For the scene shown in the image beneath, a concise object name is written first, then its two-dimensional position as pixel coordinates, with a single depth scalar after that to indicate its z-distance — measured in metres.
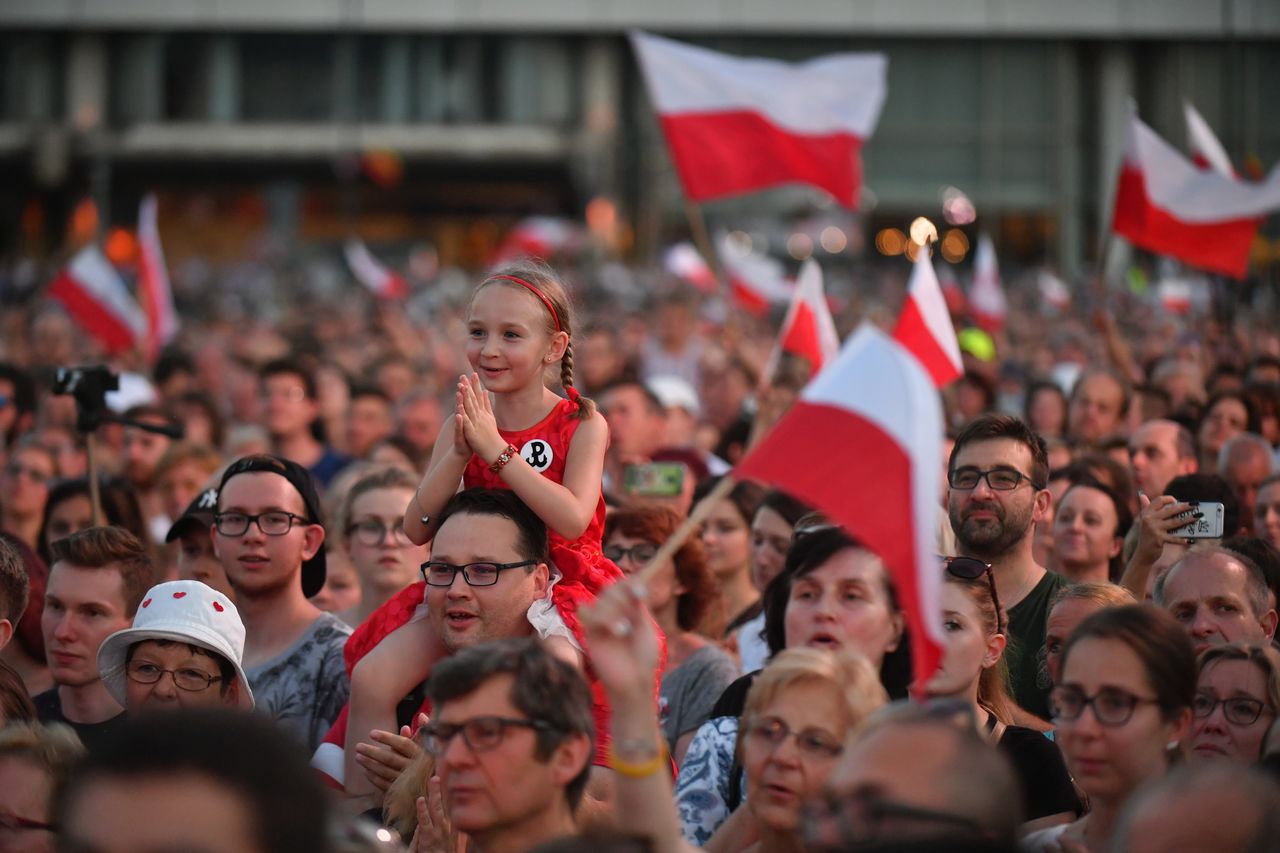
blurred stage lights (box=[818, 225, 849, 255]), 48.91
